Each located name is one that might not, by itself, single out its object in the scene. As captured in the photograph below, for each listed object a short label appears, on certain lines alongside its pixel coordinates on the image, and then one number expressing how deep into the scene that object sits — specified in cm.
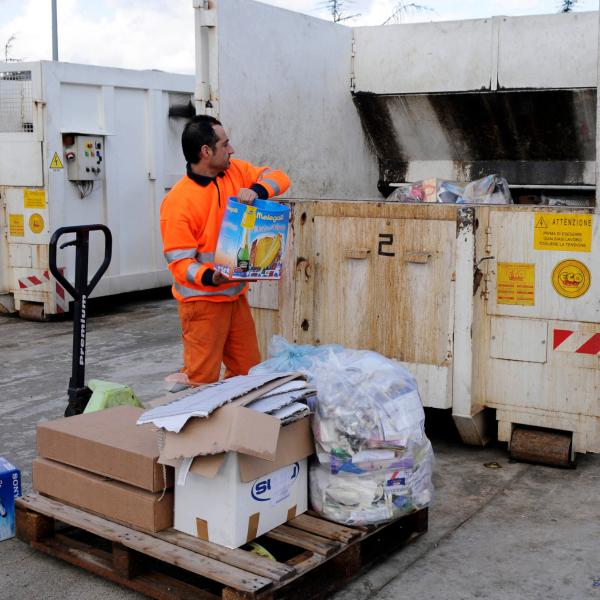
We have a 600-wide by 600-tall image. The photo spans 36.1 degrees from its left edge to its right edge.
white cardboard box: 293
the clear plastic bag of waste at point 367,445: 311
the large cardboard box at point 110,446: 308
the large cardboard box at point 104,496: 307
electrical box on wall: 779
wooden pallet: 282
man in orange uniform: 393
